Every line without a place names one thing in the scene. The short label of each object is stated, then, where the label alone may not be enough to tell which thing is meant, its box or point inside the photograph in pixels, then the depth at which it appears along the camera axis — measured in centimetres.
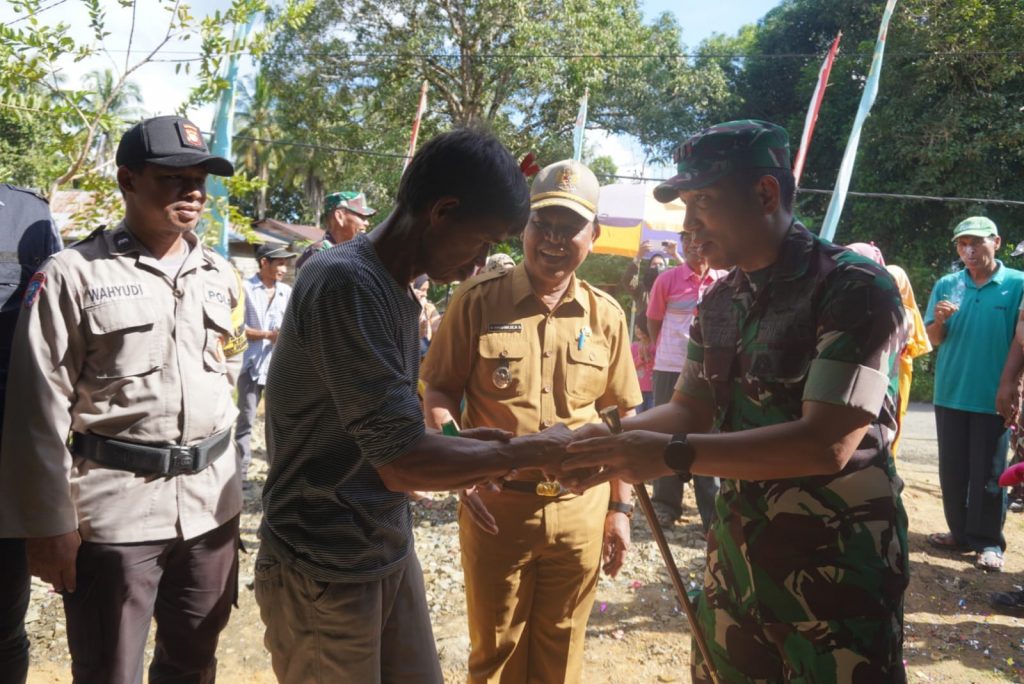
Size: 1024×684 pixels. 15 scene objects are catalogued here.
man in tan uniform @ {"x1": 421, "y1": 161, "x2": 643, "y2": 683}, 269
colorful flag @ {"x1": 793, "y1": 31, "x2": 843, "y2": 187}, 784
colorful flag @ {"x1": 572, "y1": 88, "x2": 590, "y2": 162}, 1033
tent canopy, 1034
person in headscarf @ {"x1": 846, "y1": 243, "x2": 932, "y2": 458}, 503
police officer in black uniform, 246
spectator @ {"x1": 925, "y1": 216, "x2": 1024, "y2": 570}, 534
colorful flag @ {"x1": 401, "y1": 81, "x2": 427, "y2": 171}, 1009
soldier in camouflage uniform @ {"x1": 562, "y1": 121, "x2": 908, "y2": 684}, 182
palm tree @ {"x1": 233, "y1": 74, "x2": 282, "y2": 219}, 3438
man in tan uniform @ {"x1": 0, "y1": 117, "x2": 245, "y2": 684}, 218
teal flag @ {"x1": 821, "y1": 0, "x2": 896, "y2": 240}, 690
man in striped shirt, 173
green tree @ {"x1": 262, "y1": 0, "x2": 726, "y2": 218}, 1759
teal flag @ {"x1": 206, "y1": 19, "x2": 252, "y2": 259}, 504
